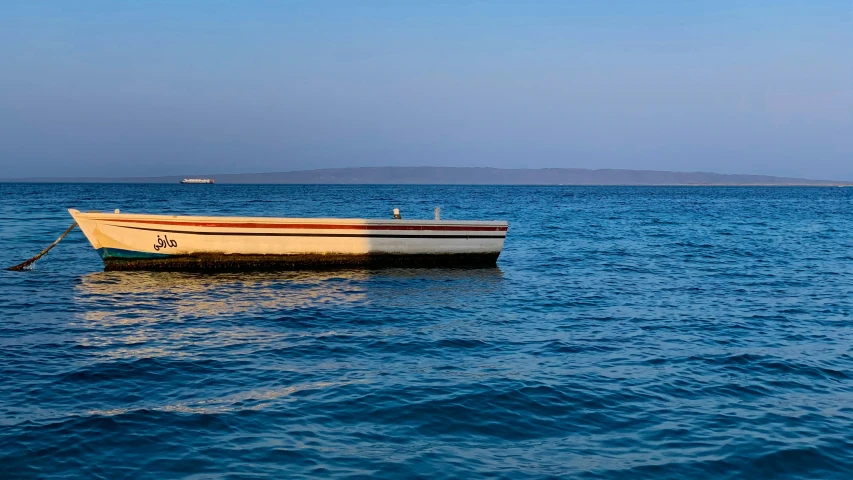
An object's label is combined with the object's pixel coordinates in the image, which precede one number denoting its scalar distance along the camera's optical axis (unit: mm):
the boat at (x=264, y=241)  19859
